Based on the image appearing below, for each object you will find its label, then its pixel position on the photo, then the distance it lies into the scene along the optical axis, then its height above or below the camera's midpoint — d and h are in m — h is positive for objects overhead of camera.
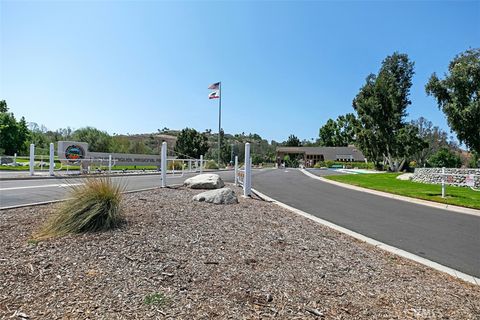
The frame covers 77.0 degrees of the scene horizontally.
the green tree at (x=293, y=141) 90.88 +6.36
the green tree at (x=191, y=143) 52.31 +3.16
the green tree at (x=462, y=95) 19.44 +4.66
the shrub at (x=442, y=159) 43.87 +0.66
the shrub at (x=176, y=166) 28.72 -0.48
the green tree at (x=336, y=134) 77.81 +7.65
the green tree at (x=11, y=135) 38.12 +3.28
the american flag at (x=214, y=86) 33.47 +8.37
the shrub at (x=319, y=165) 57.81 -0.51
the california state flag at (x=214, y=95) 33.27 +7.36
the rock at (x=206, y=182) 10.30 -0.72
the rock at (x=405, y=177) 22.21 -1.06
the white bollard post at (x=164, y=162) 10.91 -0.04
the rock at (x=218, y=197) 7.45 -0.89
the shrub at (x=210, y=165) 33.91 -0.42
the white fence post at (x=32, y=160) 15.35 -0.02
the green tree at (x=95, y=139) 47.45 +3.40
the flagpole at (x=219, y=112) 38.16 +6.20
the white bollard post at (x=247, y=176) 9.48 -0.45
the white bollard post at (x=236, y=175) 13.19 -0.59
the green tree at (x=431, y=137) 51.84 +4.59
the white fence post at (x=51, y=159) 15.46 +0.04
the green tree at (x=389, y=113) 34.91 +6.06
